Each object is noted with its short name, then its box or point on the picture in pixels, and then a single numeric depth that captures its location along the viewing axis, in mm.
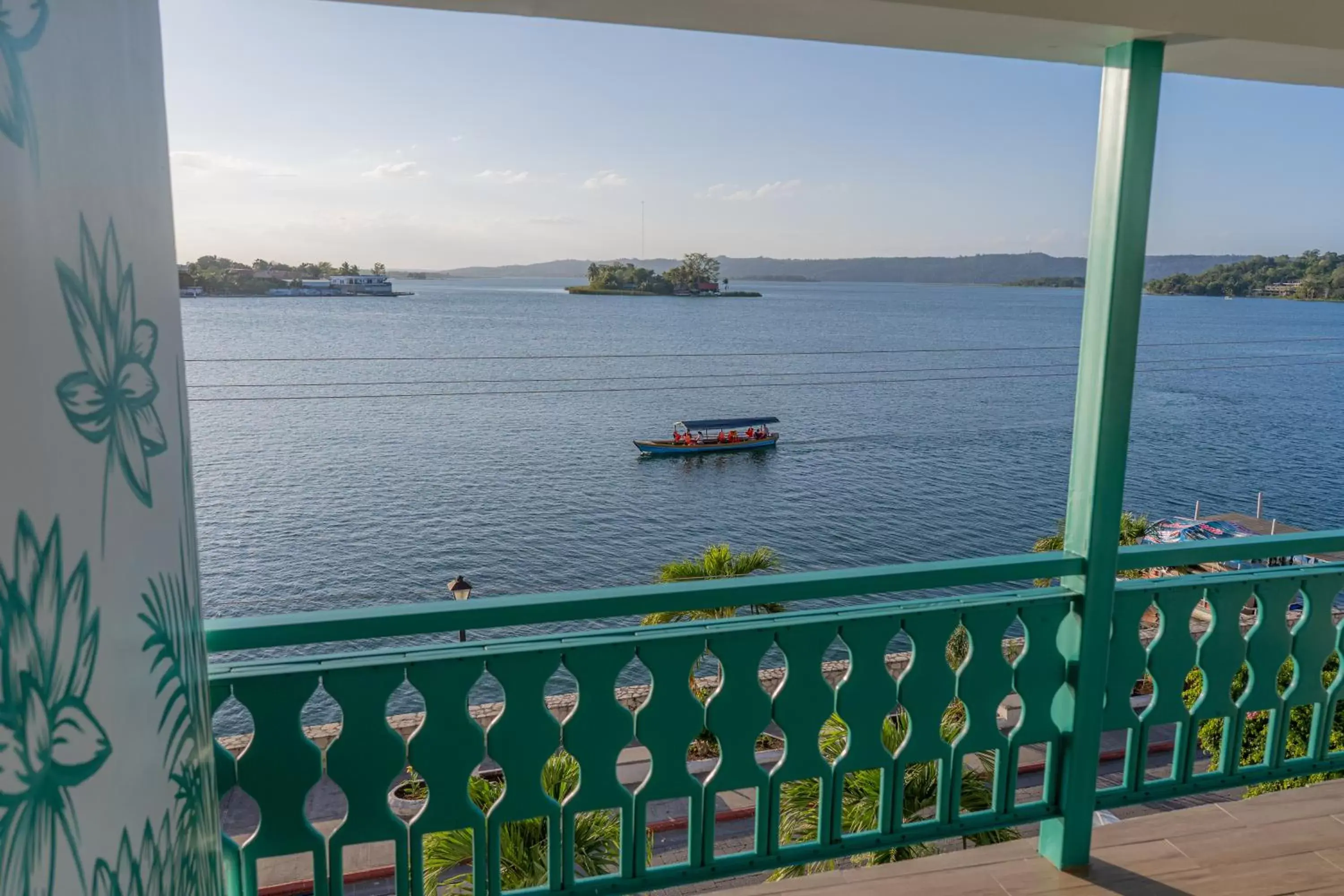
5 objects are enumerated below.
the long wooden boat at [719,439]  49562
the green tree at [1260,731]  7438
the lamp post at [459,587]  10055
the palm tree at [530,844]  4180
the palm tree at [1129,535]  20656
